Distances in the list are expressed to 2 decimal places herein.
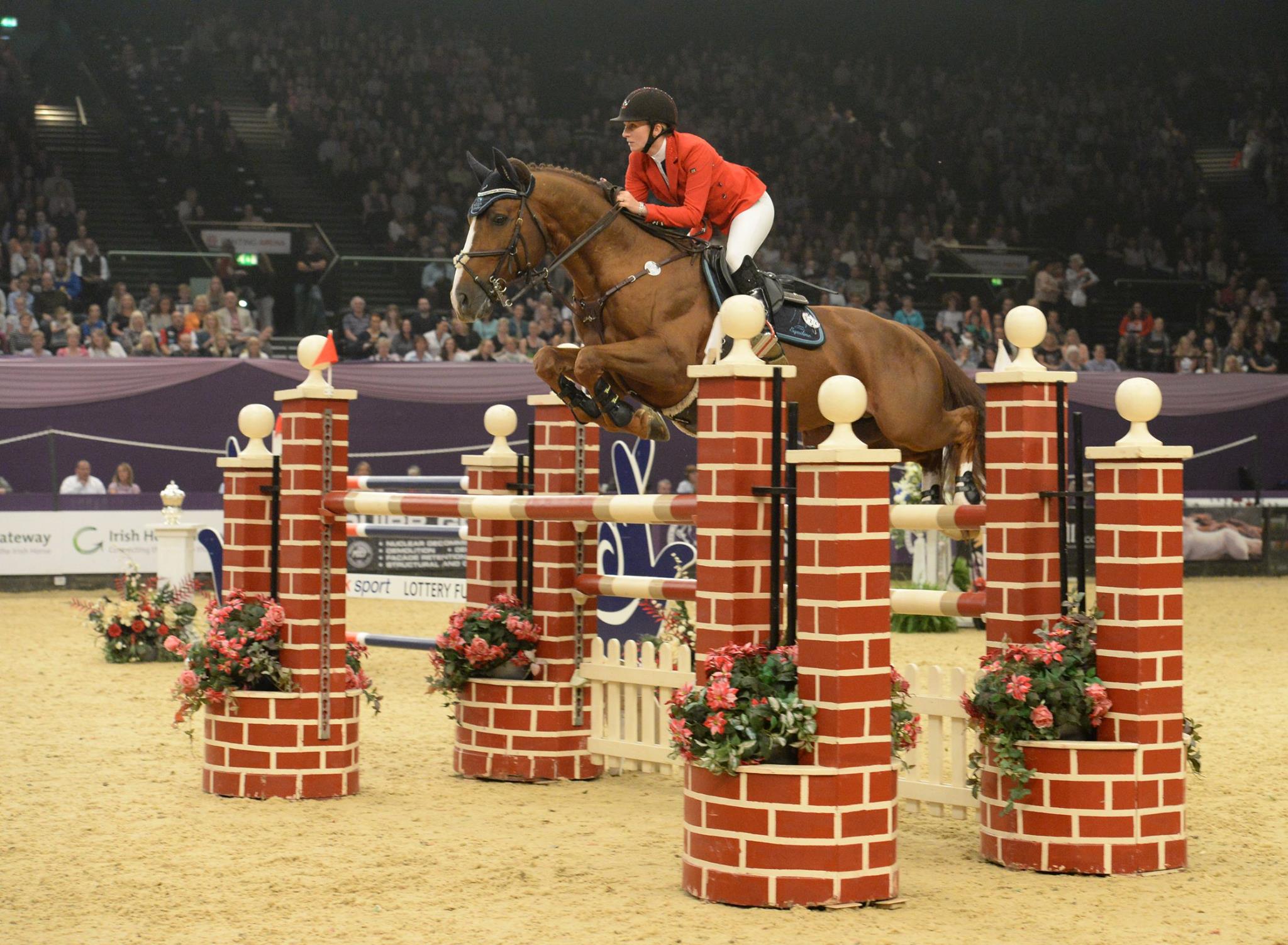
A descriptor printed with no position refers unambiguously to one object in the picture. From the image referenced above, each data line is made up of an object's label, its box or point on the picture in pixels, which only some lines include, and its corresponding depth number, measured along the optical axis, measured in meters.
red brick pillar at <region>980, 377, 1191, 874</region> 8.56
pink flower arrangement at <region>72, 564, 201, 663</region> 19.20
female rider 10.79
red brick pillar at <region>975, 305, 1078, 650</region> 8.87
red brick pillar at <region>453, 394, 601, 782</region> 11.89
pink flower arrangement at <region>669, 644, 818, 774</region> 7.82
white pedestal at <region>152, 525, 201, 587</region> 20.25
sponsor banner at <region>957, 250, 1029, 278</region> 40.22
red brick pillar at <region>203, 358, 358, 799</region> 10.95
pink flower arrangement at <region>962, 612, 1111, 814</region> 8.56
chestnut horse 10.38
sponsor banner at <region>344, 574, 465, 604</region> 17.23
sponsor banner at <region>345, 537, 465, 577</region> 25.89
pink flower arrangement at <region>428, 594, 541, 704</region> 11.80
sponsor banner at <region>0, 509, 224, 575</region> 26.73
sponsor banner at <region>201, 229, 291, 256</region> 34.69
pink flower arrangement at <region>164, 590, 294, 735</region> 10.92
